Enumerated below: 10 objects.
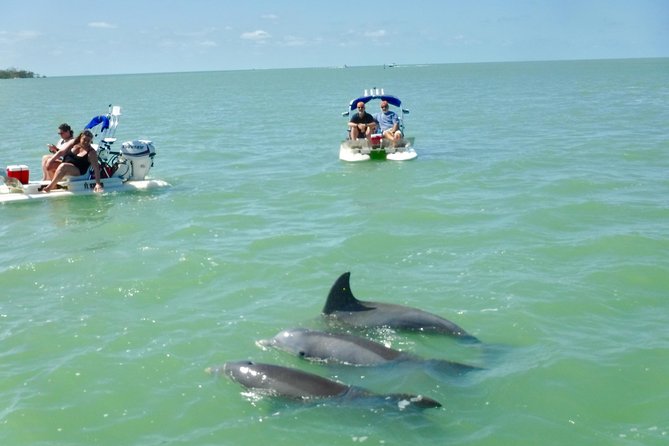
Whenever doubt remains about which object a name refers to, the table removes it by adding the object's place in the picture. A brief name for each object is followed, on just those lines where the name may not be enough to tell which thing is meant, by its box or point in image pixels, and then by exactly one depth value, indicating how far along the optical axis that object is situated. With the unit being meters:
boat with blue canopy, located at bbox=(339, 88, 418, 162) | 22.77
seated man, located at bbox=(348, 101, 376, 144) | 23.25
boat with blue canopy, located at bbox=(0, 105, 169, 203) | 18.12
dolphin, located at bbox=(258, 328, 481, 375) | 8.13
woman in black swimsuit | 18.09
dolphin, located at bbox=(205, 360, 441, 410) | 7.24
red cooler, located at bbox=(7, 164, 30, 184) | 18.42
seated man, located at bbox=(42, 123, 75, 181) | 18.08
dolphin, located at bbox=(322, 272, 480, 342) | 9.16
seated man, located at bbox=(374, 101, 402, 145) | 23.27
